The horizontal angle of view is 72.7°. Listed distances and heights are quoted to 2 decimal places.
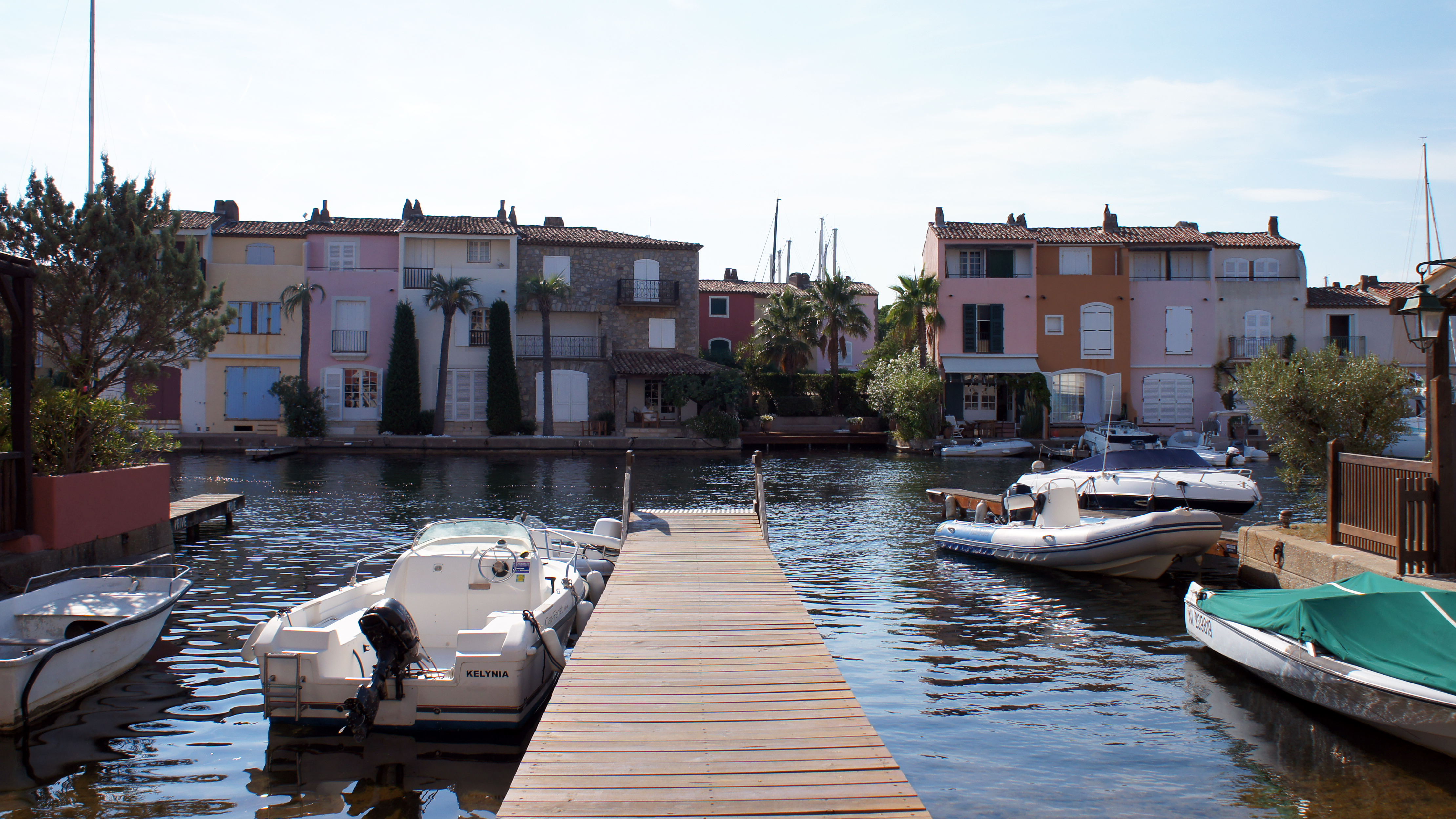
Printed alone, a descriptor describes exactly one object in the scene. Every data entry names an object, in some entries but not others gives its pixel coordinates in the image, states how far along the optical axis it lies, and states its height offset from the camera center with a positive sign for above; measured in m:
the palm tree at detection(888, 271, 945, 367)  44.75 +5.07
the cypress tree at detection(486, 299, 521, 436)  42.44 +1.49
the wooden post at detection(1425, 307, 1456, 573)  10.09 -0.34
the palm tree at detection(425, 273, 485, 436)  42.47 +5.03
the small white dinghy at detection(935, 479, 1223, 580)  14.47 -1.95
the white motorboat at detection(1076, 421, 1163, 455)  36.03 -0.87
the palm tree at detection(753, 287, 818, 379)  46.69 +3.93
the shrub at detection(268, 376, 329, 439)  40.81 +0.27
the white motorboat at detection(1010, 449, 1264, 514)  18.52 -1.32
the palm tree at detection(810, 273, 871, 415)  46.53 +4.95
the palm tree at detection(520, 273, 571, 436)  42.97 +5.26
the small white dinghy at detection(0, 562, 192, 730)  8.02 -1.96
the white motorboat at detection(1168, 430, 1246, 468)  32.09 -1.22
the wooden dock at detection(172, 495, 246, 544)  17.61 -1.78
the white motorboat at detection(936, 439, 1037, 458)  38.94 -1.36
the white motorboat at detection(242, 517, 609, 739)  7.94 -1.99
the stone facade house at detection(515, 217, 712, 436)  45.06 +4.35
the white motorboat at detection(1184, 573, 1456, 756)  7.38 -1.95
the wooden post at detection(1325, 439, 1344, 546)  11.97 -0.99
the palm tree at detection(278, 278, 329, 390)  42.47 +4.93
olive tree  13.91 +0.14
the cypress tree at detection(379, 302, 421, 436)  42.22 +1.30
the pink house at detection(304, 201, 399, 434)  43.50 +4.50
